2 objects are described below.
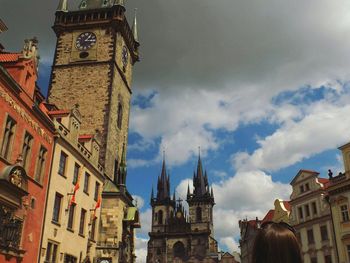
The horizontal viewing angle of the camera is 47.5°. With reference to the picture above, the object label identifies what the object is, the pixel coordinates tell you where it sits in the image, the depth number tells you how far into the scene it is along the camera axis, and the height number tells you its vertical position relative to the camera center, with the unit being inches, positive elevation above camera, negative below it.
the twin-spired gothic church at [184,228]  4037.9 +641.2
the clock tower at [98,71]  1300.4 +729.8
